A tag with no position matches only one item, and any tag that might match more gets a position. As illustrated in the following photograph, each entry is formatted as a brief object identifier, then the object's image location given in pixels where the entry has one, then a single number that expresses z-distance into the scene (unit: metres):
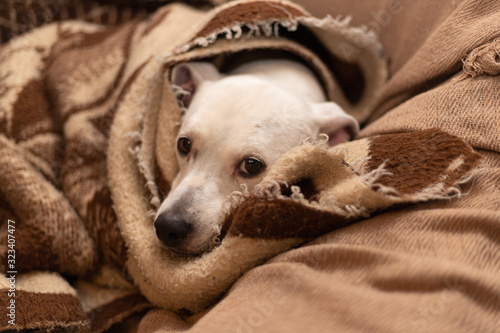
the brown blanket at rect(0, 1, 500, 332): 0.54
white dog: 0.64
